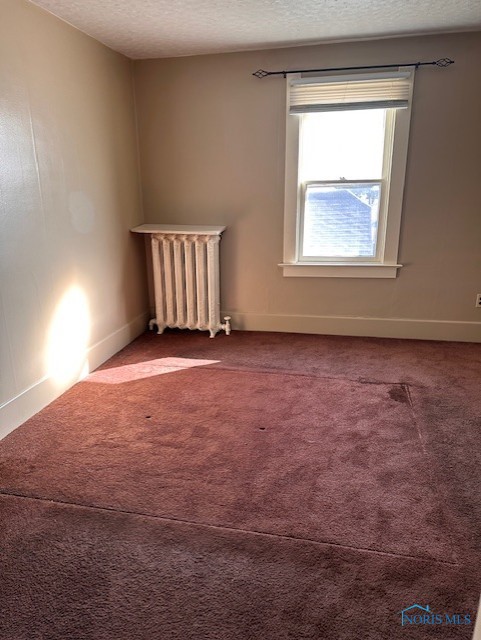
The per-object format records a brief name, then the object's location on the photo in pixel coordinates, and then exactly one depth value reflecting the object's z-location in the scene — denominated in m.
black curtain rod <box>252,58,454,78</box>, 3.25
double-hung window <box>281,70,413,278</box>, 3.39
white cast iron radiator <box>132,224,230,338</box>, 3.75
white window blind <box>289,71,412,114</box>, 3.33
